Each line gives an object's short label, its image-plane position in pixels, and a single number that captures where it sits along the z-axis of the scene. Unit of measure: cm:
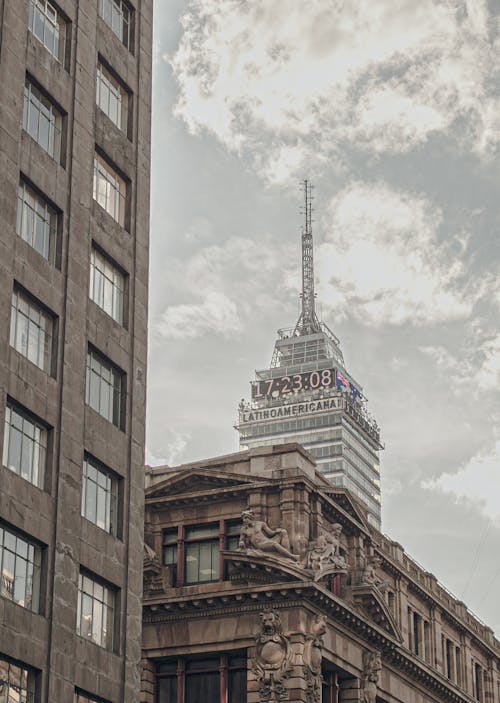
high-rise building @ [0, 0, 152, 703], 4362
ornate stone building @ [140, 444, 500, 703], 6600
